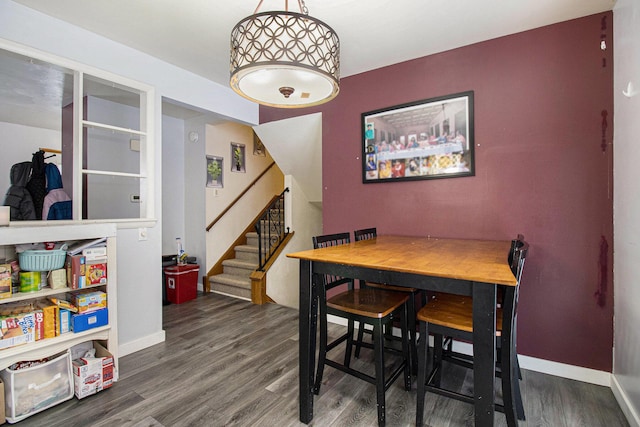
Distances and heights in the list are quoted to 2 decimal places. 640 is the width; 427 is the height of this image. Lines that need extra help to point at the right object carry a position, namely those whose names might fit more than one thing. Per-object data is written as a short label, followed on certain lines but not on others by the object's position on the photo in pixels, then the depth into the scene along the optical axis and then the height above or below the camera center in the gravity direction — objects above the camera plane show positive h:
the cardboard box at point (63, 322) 1.84 -0.69
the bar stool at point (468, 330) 1.36 -0.57
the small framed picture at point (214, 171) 4.19 +0.56
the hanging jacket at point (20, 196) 2.28 +0.12
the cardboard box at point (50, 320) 1.79 -0.65
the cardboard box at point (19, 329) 1.63 -0.66
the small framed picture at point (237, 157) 4.54 +0.82
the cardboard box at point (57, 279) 1.88 -0.42
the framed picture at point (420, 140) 2.47 +0.62
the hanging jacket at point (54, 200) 2.32 +0.09
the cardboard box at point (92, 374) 1.83 -1.02
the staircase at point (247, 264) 3.73 -0.72
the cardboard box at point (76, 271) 1.90 -0.38
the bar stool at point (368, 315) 1.56 -0.58
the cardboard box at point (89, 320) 1.88 -0.69
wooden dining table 1.19 -0.29
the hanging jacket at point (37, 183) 2.36 +0.23
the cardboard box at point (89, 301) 1.90 -0.58
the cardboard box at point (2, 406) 1.58 -1.03
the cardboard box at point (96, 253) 1.95 -0.28
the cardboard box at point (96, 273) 1.95 -0.41
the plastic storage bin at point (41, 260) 1.79 -0.29
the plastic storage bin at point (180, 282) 3.67 -0.88
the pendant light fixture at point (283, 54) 1.24 +0.66
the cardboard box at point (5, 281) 1.66 -0.39
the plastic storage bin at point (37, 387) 1.61 -0.99
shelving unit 1.66 -0.49
